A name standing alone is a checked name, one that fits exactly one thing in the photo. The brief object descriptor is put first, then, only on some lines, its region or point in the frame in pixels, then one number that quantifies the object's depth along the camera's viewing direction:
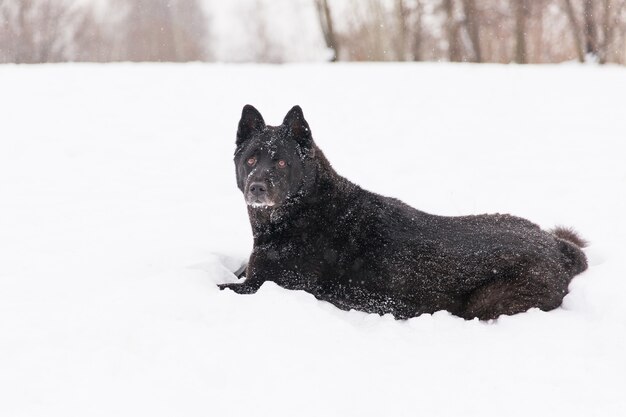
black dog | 4.57
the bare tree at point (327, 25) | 18.30
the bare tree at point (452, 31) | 19.03
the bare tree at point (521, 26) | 18.11
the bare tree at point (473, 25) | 18.97
